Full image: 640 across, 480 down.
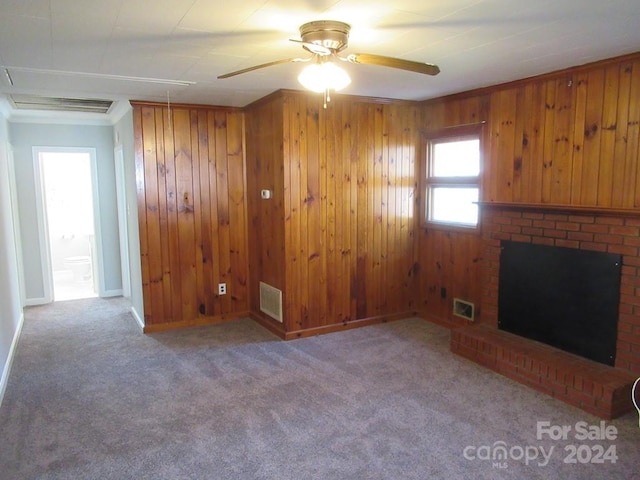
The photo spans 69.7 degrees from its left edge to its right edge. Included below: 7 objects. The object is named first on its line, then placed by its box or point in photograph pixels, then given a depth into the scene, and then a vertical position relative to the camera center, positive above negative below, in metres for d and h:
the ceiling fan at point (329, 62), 2.36 +0.68
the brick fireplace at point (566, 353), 3.02 -1.17
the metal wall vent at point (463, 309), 4.48 -1.19
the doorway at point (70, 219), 7.56 -0.46
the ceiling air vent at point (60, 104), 4.54 +0.95
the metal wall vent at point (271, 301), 4.50 -1.11
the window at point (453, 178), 4.42 +0.11
